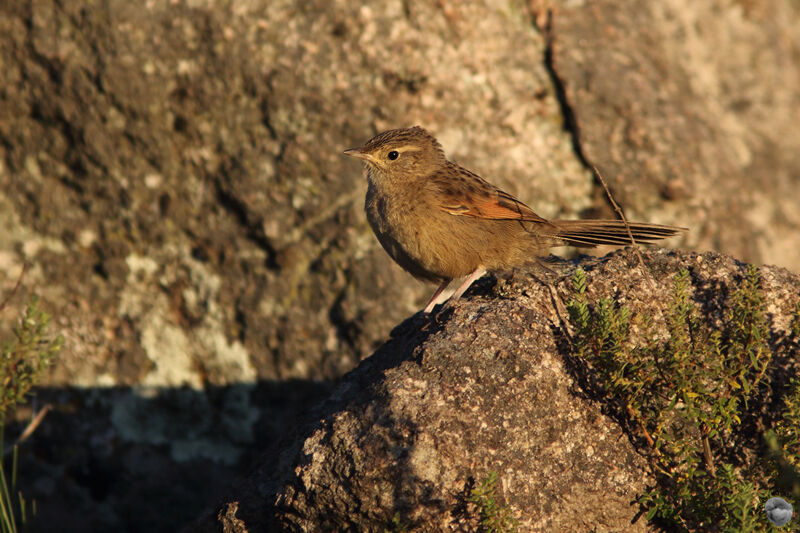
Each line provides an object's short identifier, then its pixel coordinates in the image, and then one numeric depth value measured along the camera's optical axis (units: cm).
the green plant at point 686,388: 702
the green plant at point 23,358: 934
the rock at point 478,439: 703
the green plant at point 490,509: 645
